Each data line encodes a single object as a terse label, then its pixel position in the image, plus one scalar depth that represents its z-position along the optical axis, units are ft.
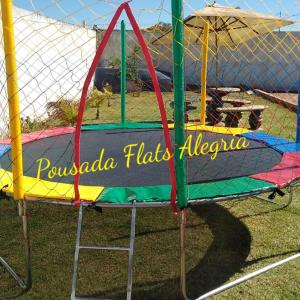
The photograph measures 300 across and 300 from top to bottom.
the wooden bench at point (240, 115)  18.95
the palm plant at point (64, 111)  20.26
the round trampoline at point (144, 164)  7.11
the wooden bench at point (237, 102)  21.21
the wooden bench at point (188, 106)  21.74
